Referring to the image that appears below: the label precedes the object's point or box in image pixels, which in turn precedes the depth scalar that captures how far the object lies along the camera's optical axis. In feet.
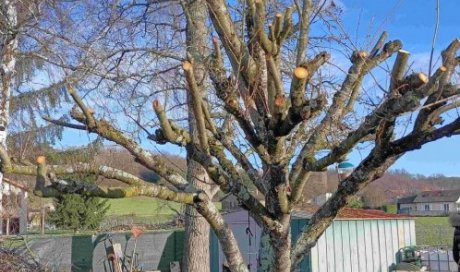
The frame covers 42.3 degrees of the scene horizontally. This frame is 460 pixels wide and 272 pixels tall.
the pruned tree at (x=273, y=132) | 11.69
